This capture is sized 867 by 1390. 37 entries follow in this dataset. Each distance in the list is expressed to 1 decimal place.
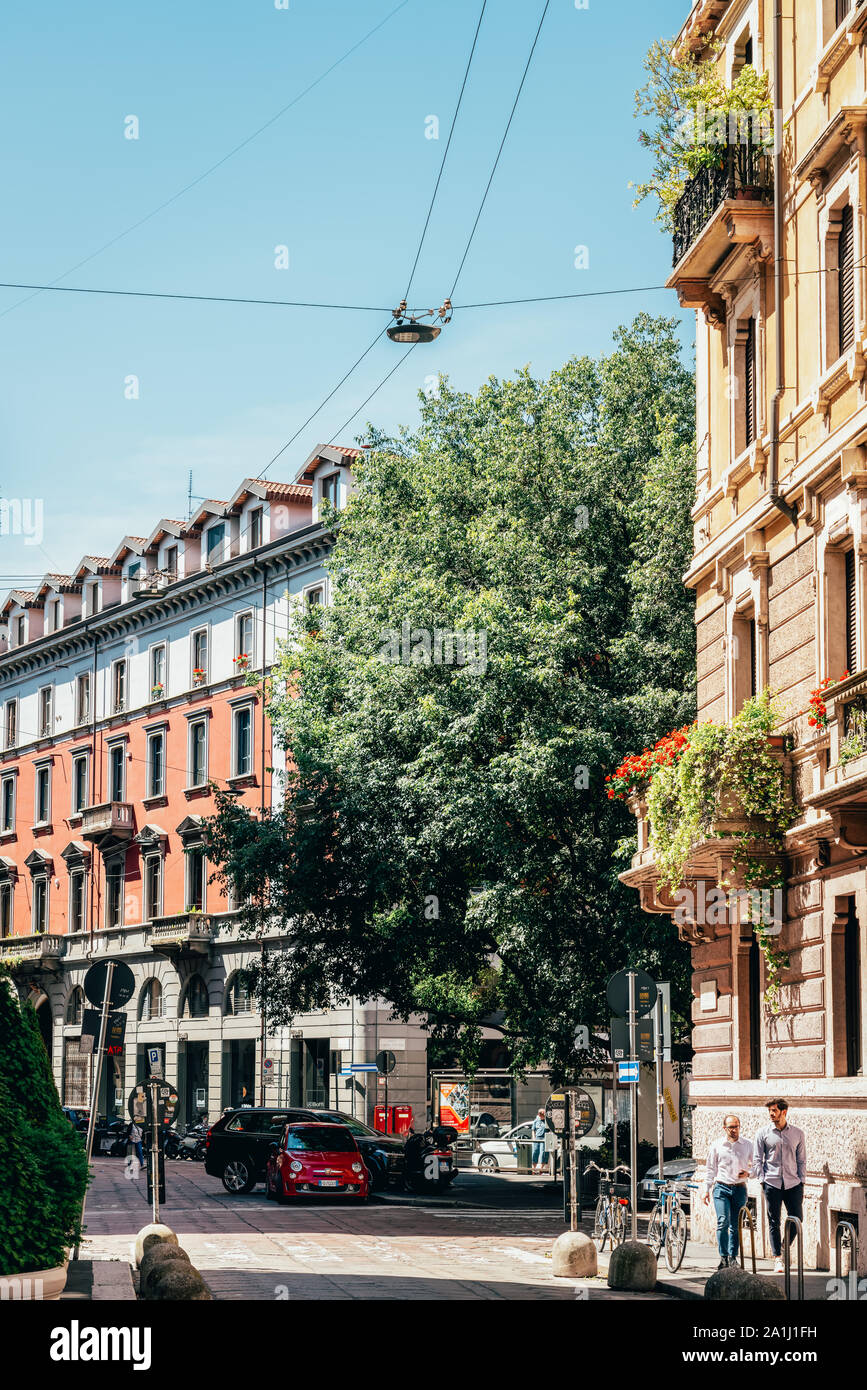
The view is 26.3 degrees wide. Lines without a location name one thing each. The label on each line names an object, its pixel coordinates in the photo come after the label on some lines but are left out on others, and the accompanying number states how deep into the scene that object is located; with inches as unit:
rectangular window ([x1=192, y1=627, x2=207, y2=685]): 2223.2
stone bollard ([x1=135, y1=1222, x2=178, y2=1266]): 675.4
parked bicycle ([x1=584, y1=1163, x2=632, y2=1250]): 789.2
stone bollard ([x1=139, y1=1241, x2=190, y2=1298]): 522.6
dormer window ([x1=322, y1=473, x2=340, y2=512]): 2000.5
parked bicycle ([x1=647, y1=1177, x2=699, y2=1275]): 727.7
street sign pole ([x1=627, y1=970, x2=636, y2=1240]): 733.9
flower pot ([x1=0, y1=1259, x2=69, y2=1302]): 496.4
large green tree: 1155.9
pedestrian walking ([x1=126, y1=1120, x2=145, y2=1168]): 1743.4
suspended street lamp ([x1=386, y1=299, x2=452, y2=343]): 947.3
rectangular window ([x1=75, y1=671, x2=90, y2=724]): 2539.4
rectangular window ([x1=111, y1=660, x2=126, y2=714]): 2440.9
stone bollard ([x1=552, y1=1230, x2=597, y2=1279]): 717.3
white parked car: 1763.0
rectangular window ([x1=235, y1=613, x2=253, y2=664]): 2135.8
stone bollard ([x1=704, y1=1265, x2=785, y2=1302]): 480.4
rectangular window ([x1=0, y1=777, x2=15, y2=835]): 2726.4
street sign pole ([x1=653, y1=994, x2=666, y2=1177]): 894.6
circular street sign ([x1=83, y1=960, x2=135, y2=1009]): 789.9
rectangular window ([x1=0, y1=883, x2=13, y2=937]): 2682.1
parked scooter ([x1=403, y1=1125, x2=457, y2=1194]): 1385.3
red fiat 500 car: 1218.0
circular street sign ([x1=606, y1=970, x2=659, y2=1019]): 775.7
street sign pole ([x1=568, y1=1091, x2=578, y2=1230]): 792.9
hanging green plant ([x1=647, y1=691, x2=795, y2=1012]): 783.1
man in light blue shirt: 653.3
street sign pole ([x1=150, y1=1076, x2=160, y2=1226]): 832.3
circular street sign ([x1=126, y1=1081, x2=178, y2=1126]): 837.2
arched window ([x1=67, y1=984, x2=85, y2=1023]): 2450.8
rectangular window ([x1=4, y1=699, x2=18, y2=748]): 2746.1
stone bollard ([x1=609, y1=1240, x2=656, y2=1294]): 654.5
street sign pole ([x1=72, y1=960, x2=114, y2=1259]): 795.4
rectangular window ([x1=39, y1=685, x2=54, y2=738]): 2639.0
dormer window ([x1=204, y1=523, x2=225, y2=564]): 2220.7
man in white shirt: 674.2
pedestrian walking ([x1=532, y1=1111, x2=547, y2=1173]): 1690.5
